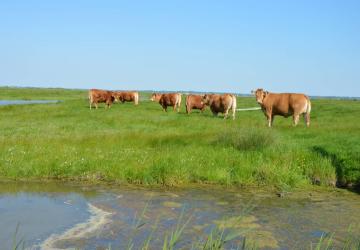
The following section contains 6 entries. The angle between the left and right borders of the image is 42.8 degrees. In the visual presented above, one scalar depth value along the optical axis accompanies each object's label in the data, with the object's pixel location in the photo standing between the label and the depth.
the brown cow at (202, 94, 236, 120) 29.77
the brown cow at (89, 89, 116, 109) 40.75
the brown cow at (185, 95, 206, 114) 34.70
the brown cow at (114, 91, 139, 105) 50.71
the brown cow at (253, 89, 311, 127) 22.11
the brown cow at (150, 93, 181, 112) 38.28
